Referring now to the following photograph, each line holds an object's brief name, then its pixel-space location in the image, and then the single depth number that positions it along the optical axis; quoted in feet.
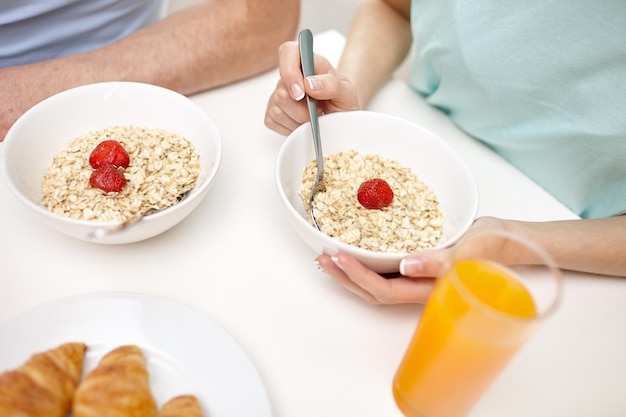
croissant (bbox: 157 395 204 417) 1.92
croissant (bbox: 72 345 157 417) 1.83
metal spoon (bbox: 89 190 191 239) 2.29
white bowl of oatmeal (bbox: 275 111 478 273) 2.55
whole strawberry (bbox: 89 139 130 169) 2.67
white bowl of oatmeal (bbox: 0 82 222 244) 2.43
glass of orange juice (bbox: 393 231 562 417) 1.64
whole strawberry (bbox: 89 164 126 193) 2.55
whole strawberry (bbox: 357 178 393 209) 2.72
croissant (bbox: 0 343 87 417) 1.77
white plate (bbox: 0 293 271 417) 2.01
